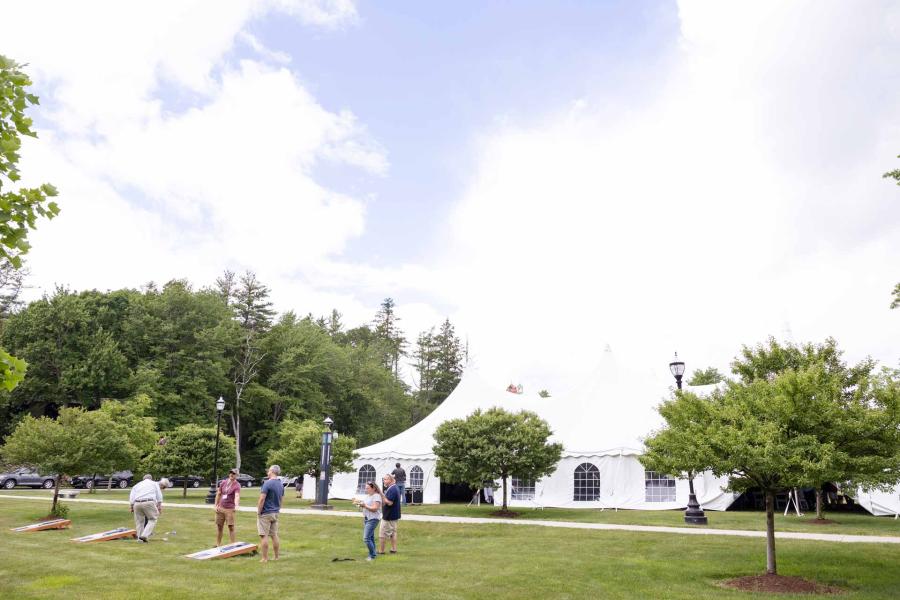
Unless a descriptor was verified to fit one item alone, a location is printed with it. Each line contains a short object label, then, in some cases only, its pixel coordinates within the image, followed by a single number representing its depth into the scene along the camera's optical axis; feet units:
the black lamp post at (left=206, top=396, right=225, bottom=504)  83.21
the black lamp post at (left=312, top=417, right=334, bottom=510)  75.25
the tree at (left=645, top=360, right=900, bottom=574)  30.14
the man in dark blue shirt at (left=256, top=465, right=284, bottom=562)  37.24
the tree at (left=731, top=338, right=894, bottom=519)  30.60
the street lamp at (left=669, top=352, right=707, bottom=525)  58.03
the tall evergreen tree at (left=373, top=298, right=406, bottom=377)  277.03
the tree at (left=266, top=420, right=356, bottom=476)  85.76
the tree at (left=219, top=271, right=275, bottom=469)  175.11
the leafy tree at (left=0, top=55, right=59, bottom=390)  14.57
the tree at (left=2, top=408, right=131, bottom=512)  60.39
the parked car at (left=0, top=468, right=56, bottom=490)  115.85
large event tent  78.18
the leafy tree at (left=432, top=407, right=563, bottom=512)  67.82
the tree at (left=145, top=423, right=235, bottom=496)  88.02
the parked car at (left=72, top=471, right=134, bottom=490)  123.03
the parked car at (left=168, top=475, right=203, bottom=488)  142.68
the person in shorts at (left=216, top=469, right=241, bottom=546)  43.47
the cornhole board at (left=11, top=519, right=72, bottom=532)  52.75
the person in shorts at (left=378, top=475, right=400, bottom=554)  43.14
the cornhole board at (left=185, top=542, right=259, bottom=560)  38.81
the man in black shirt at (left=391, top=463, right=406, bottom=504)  65.09
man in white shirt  46.78
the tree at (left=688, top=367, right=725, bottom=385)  172.86
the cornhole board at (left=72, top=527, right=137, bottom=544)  46.75
